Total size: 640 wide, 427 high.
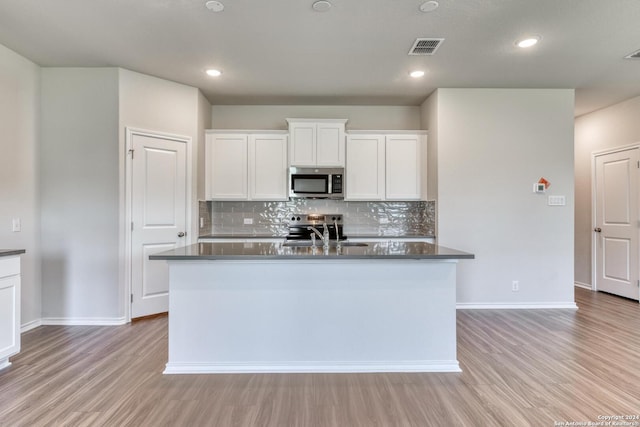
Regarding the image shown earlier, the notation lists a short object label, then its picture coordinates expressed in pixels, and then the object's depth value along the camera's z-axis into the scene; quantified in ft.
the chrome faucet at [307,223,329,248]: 8.45
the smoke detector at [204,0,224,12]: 7.73
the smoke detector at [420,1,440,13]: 7.70
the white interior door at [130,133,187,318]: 11.60
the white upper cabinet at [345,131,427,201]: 14.28
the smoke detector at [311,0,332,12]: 7.70
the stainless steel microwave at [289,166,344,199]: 13.98
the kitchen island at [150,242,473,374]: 7.76
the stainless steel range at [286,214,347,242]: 14.64
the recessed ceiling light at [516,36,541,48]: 9.32
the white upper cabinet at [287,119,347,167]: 13.99
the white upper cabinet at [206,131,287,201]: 14.32
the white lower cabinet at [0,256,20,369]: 7.61
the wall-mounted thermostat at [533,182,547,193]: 13.02
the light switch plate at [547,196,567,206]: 13.07
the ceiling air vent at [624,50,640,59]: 10.13
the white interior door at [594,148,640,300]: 14.20
